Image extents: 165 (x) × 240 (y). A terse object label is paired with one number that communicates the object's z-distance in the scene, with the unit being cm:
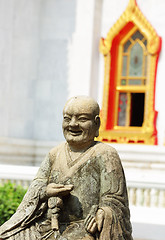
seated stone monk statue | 674
